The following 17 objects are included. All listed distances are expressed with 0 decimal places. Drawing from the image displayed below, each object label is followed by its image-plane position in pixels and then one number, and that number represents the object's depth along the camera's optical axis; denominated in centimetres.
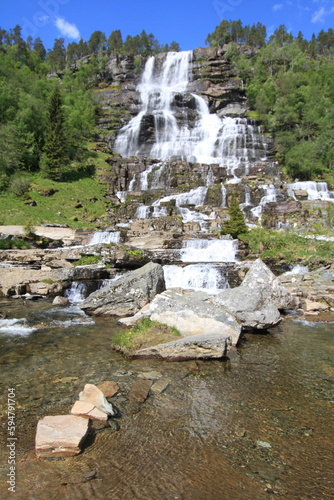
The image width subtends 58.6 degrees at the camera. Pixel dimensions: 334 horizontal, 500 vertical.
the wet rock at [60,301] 1444
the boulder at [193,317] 844
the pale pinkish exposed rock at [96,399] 486
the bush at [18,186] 3381
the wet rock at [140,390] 555
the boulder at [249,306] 992
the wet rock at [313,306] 1308
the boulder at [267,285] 1171
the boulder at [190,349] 737
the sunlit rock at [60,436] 385
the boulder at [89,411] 468
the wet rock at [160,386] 585
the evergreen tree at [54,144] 4144
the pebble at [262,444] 428
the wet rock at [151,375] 641
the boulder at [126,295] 1165
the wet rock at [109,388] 566
